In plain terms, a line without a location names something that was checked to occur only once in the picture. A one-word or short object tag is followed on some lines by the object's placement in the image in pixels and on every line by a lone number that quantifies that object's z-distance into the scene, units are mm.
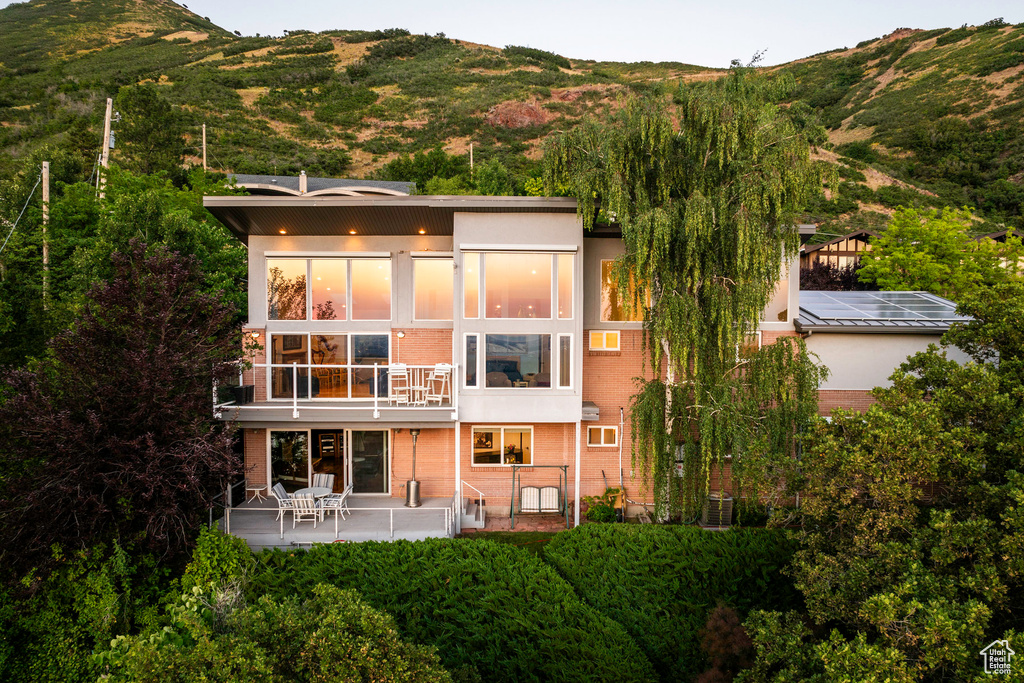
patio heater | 11547
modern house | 11000
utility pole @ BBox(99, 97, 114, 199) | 17641
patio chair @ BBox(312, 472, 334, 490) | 11672
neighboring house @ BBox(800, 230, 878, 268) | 31250
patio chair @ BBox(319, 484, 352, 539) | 10423
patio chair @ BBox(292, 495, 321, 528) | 10344
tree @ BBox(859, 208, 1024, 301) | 19234
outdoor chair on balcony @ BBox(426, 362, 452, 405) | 11373
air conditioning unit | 11000
